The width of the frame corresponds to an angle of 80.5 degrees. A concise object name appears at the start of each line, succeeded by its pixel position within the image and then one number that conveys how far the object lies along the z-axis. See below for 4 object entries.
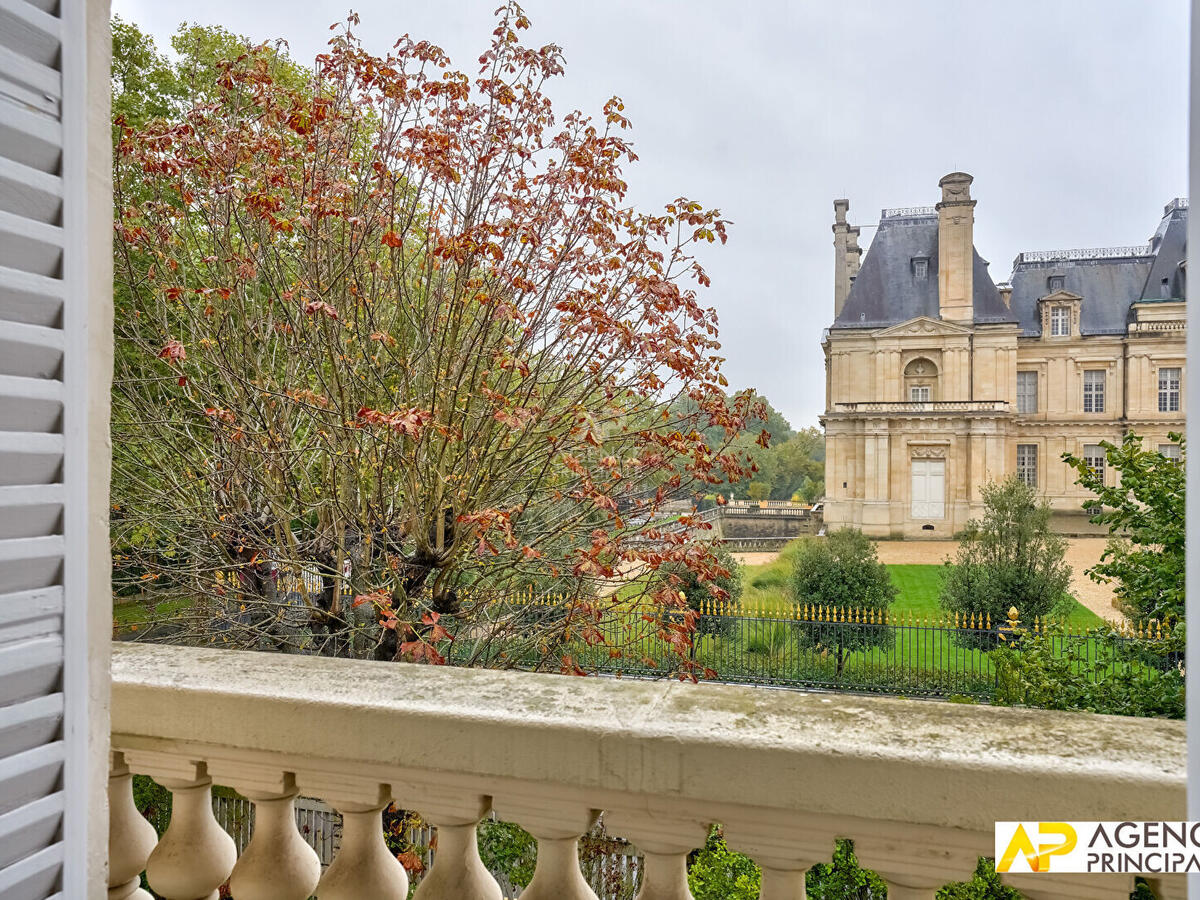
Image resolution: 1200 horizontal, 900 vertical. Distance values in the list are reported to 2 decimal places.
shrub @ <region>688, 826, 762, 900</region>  2.74
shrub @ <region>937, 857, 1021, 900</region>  2.51
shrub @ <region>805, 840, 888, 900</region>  3.23
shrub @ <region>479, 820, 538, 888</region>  3.71
